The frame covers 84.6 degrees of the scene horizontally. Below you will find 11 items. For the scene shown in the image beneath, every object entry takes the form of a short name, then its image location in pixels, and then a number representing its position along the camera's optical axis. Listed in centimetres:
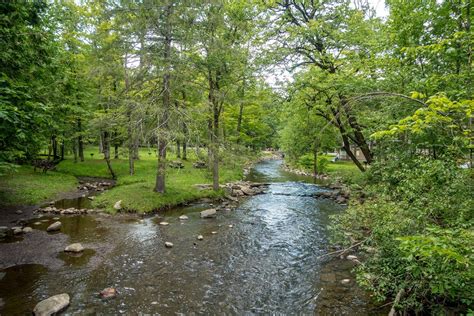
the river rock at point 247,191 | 1849
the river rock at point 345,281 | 699
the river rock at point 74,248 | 869
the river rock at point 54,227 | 1052
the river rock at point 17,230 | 1006
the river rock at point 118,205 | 1323
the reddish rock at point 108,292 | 623
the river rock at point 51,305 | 544
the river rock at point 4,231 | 984
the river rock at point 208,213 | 1302
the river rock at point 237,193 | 1799
